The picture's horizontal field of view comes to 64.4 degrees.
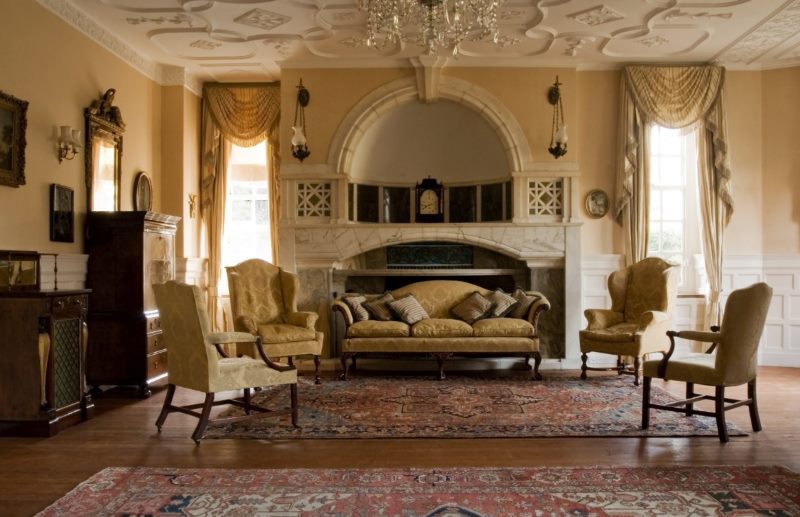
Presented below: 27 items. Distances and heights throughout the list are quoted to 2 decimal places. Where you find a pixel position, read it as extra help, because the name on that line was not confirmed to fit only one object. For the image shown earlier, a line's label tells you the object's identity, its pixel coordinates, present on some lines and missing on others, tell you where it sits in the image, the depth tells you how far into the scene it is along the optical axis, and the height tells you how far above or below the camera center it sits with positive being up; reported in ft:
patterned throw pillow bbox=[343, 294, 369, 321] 22.79 -1.75
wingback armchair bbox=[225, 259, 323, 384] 20.17 -1.78
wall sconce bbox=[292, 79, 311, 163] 23.84 +5.09
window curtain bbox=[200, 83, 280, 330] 26.99 +5.34
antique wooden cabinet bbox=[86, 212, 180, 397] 19.49 -1.34
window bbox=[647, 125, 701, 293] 26.03 +2.60
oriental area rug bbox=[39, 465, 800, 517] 10.02 -3.94
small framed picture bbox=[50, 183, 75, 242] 18.31 +1.34
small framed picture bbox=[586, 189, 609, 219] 25.36 +2.24
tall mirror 20.31 +3.55
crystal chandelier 14.76 +5.95
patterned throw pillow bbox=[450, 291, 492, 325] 22.68 -1.77
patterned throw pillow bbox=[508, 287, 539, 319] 22.52 -1.56
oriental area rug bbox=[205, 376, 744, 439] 14.80 -4.02
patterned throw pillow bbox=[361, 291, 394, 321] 22.95 -1.79
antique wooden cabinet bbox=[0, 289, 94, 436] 14.79 -2.53
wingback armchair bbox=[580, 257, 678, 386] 20.57 -1.91
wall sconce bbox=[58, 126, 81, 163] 18.52 +3.44
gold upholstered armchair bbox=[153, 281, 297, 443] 14.03 -2.37
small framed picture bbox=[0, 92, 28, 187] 16.16 +3.10
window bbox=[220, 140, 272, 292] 28.04 +2.36
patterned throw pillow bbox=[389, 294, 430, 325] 22.65 -1.82
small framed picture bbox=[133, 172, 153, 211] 23.38 +2.49
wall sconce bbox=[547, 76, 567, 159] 23.91 +5.54
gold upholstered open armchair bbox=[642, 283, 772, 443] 14.08 -2.03
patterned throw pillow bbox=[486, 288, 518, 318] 22.80 -1.57
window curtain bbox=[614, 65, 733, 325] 24.71 +4.74
